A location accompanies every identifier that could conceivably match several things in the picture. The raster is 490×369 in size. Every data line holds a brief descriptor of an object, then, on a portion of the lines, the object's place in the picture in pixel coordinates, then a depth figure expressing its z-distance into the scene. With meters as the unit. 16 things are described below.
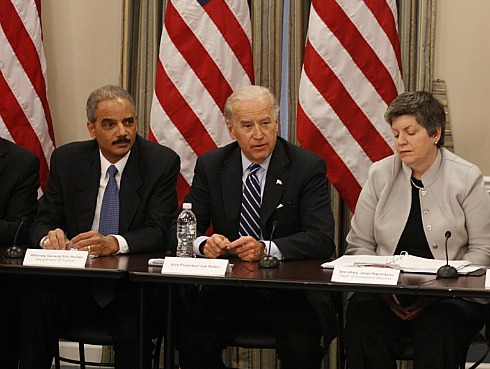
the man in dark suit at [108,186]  8.04
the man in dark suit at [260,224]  7.59
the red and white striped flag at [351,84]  9.61
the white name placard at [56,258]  7.09
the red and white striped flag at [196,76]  9.86
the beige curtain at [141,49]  10.59
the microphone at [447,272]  6.78
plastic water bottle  7.85
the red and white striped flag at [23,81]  10.20
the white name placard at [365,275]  6.58
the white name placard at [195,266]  6.90
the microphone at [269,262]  7.25
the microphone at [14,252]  7.51
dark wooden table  6.43
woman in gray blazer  7.38
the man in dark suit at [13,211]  8.25
